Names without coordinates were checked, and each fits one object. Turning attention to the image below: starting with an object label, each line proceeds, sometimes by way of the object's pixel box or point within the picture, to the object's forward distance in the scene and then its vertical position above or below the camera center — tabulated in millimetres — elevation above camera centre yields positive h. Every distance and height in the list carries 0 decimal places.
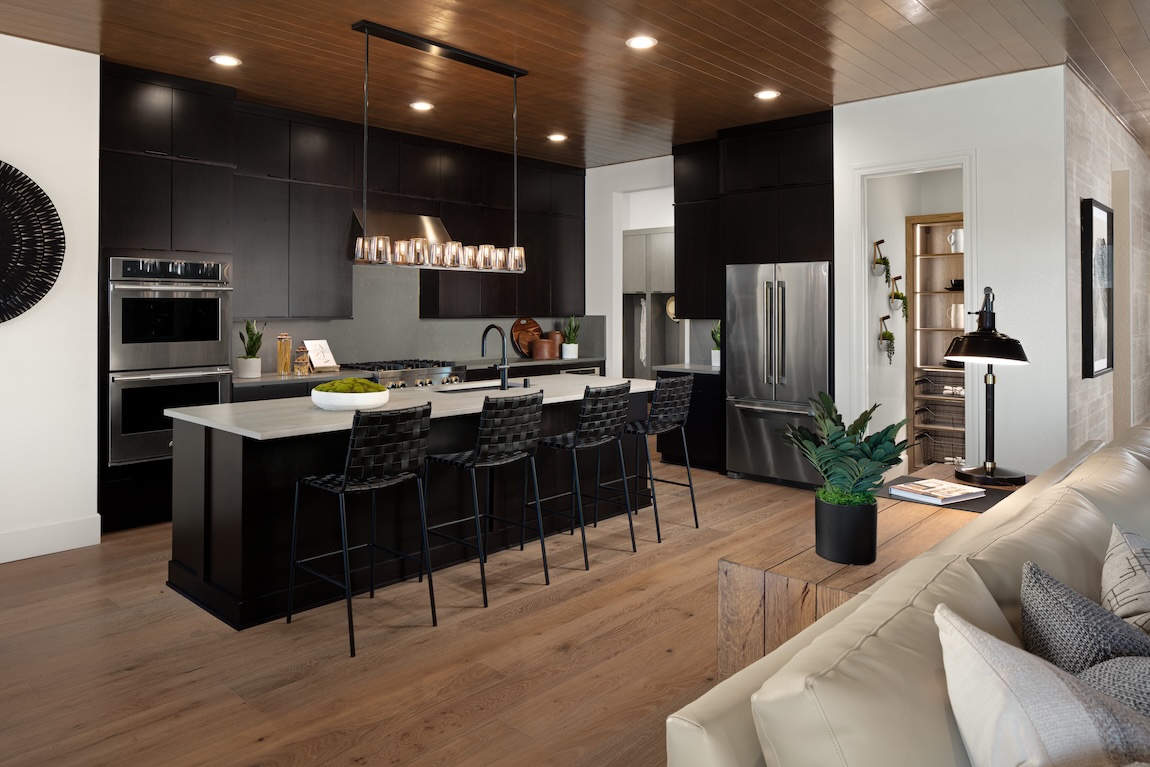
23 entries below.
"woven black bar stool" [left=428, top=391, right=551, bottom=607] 3852 -236
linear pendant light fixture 4180 +814
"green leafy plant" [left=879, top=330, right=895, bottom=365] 6285 +372
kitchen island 3508 -530
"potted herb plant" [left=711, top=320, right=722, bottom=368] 7023 +381
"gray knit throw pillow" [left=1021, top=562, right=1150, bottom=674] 1323 -411
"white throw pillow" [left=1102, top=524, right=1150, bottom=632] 1587 -397
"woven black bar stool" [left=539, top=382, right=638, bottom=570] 4410 -180
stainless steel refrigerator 6023 +238
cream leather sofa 1067 -423
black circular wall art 4293 +805
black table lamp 3043 +137
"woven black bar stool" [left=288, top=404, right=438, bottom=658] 3285 -296
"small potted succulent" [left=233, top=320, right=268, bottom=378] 5676 +221
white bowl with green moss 3873 -29
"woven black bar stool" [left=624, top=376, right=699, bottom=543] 4918 -126
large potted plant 2053 -231
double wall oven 4816 +297
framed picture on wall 5145 +672
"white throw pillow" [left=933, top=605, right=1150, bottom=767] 1037 -435
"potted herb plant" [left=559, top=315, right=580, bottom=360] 8133 +463
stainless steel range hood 6246 +1320
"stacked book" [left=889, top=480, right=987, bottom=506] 2830 -375
